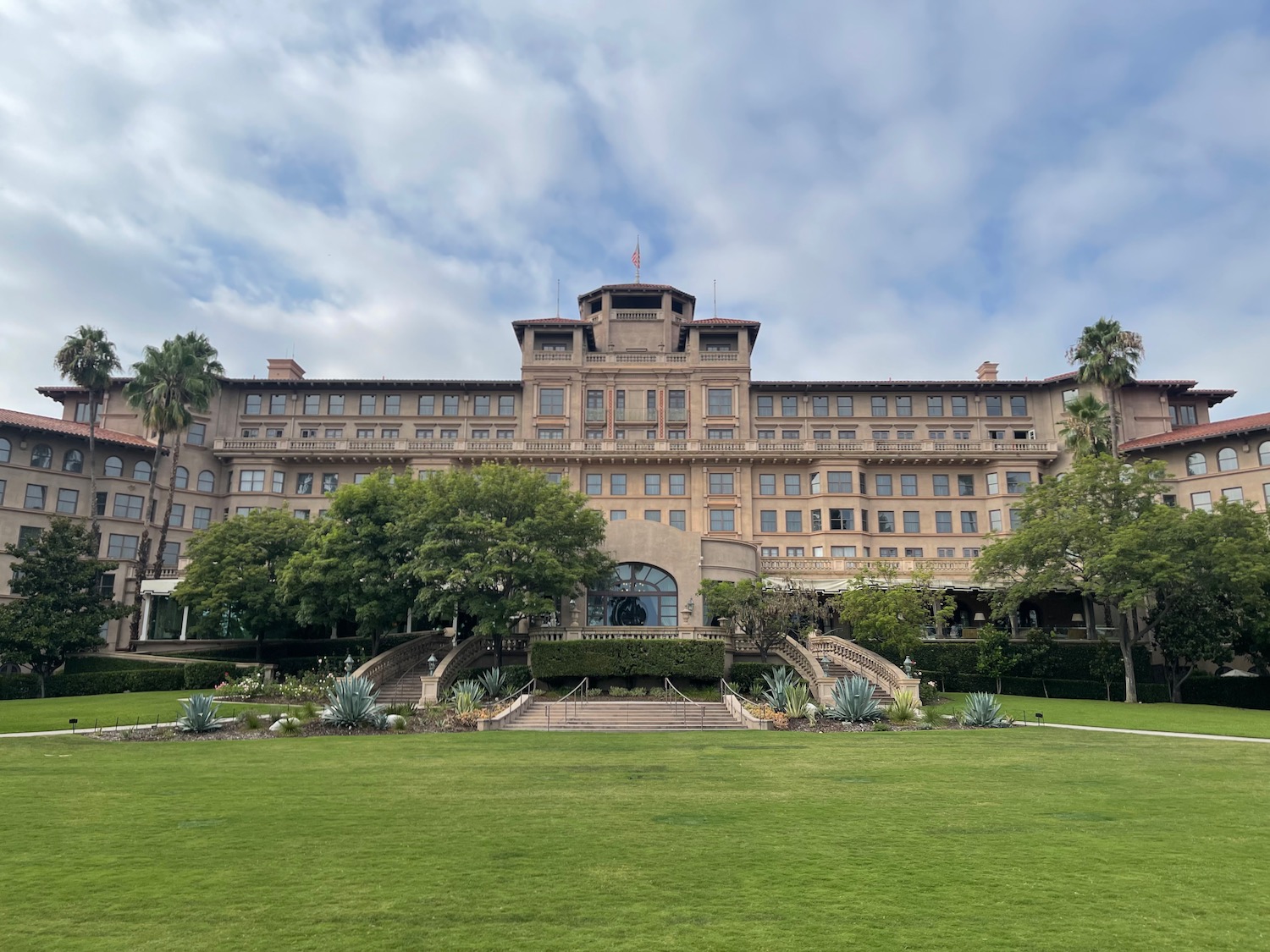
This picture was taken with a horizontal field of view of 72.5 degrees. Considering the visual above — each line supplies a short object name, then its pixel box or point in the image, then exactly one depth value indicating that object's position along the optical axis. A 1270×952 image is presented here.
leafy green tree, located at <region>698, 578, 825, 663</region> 40.69
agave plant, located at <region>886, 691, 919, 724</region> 28.66
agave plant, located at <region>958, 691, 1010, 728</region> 27.73
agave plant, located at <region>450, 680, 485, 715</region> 28.90
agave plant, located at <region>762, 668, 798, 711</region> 30.59
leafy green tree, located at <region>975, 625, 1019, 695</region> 42.53
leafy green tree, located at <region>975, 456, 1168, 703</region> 41.50
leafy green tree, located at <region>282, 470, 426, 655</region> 40.56
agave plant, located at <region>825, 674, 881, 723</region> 28.02
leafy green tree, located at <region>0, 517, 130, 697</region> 40.75
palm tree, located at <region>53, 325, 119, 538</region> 53.53
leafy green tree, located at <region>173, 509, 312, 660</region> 44.22
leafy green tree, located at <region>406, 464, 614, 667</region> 39.16
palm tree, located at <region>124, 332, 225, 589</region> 53.69
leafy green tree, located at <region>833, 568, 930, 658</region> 40.81
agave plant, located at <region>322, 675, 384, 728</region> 25.83
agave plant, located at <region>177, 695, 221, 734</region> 24.75
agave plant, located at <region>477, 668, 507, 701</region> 35.84
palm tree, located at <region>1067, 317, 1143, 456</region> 54.72
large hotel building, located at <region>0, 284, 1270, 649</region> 57.66
